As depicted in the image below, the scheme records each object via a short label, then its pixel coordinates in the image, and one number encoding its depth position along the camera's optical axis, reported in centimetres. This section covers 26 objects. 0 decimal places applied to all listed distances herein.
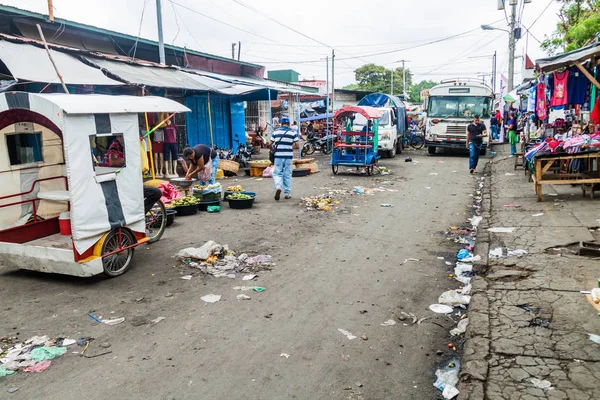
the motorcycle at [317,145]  2345
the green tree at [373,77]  6400
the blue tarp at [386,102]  2302
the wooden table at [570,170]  975
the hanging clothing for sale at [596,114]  1046
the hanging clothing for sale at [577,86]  1141
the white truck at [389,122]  2060
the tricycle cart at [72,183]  538
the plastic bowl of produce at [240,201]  1022
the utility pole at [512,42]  2828
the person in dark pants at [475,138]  1547
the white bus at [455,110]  2059
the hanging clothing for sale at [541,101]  1463
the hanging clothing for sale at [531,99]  1754
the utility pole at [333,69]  3638
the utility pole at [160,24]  1651
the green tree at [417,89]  8023
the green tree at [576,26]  1669
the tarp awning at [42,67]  941
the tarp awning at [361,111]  1536
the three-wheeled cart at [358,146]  1554
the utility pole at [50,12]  1326
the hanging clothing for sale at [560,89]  1158
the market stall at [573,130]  970
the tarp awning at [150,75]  1198
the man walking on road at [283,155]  1107
